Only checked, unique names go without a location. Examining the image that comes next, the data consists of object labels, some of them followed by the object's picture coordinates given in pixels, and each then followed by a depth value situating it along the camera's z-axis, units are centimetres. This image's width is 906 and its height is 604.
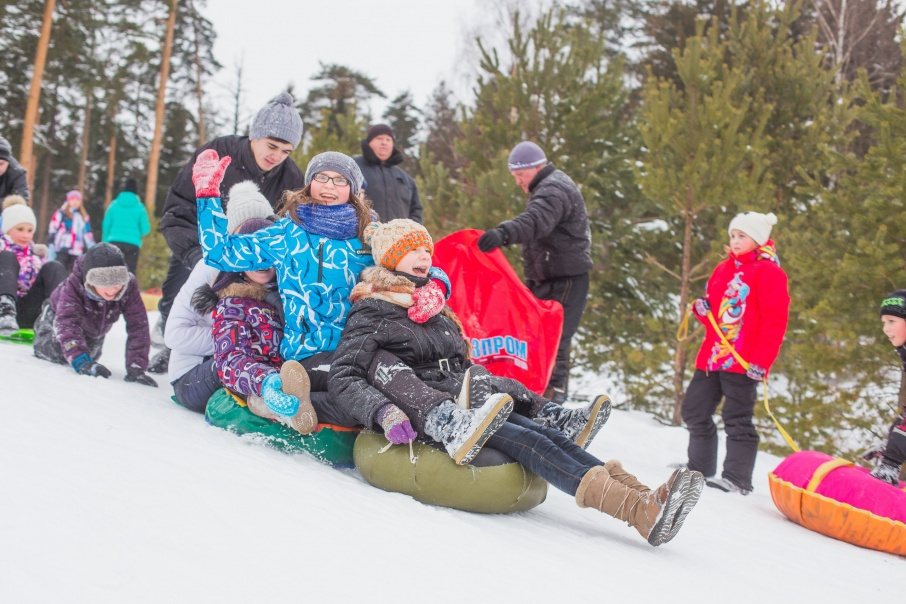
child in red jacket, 431
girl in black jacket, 264
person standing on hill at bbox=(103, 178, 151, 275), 874
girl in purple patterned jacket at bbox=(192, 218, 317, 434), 332
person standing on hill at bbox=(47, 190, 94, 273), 853
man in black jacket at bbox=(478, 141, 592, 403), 509
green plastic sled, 529
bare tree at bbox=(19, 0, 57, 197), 1346
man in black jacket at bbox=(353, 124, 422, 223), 559
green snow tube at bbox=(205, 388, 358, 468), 326
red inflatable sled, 459
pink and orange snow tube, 349
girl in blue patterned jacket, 339
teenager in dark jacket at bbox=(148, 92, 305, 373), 417
